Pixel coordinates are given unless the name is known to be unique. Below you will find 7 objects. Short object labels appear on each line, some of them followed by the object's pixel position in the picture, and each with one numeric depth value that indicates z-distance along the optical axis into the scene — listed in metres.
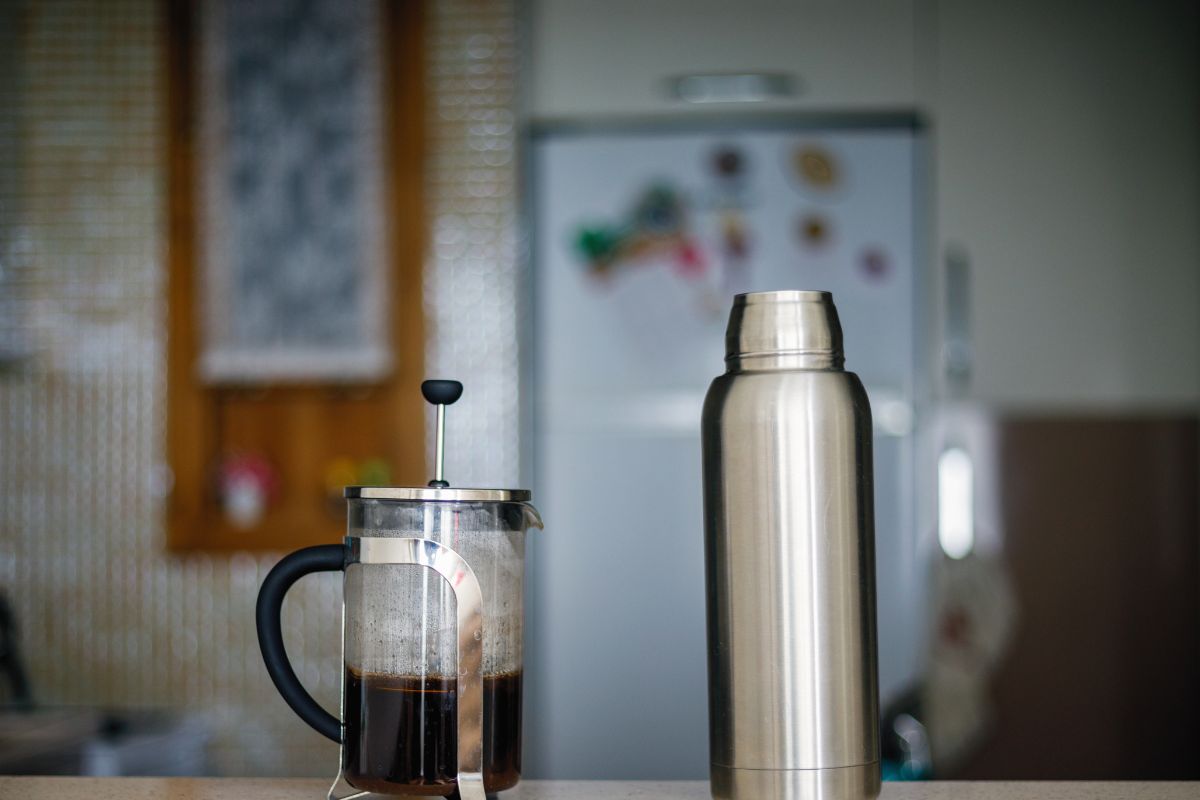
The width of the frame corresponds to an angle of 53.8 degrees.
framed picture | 2.53
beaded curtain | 2.48
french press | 0.60
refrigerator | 2.47
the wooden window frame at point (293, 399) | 2.51
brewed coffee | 0.60
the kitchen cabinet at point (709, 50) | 2.50
